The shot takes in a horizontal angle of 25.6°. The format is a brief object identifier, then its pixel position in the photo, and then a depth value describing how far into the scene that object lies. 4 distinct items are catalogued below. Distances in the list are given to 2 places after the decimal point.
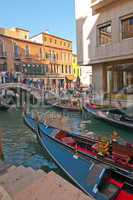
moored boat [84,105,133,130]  10.66
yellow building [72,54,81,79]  41.22
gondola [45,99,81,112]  16.81
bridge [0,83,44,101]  21.62
